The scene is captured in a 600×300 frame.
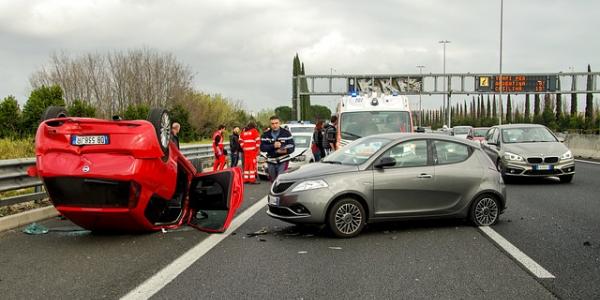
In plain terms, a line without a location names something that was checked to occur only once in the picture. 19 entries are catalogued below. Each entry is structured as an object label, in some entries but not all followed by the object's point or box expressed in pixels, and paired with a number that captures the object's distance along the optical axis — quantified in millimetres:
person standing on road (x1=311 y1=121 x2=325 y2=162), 16547
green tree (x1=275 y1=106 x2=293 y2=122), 109812
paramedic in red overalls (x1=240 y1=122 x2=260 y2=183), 16438
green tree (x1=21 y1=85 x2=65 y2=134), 23953
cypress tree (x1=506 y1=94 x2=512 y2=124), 80500
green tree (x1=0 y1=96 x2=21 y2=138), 23688
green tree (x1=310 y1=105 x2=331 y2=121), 114125
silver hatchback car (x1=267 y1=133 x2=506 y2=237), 7930
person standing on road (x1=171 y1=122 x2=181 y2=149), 12328
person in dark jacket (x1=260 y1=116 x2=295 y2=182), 12320
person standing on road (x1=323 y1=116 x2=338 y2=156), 15984
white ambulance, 15414
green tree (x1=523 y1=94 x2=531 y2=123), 77525
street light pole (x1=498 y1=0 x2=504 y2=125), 44994
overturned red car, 7129
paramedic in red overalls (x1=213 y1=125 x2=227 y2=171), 19156
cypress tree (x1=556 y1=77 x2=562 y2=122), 61444
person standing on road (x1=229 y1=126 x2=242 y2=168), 19312
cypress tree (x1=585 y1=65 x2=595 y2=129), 62012
